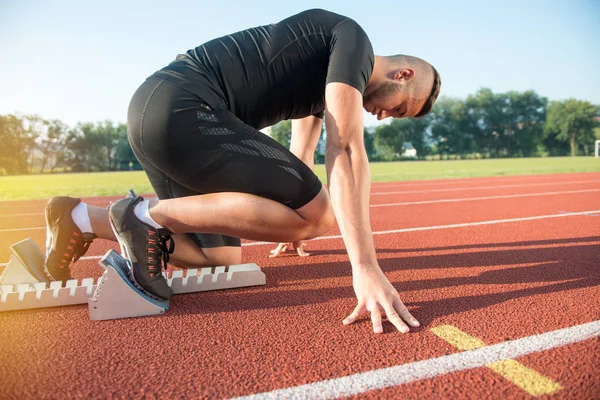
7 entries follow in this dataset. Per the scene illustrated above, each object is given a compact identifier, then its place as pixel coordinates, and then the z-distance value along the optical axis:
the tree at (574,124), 57.31
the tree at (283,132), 43.84
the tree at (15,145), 38.41
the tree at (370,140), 54.44
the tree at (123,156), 43.66
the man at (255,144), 1.93
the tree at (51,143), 41.28
